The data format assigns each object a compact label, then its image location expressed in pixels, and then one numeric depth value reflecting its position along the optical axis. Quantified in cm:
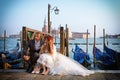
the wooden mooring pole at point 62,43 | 486
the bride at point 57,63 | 446
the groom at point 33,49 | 470
